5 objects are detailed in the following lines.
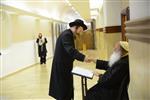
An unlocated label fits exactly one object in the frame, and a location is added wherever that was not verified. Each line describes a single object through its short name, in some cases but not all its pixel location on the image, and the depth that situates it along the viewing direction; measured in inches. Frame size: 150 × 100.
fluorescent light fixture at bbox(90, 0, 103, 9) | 337.9
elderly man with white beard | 92.2
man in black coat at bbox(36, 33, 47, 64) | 412.7
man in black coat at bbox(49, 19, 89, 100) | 118.9
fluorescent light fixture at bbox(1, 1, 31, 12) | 260.7
